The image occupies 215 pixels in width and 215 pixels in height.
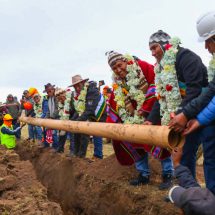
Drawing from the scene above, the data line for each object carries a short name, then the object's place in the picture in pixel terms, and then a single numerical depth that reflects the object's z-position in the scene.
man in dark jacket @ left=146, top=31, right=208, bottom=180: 4.36
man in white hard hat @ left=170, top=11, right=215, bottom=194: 3.39
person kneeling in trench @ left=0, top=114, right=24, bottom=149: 12.58
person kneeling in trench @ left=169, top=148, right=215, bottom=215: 2.61
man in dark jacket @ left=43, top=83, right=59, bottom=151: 11.14
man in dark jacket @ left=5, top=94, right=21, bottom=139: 16.64
